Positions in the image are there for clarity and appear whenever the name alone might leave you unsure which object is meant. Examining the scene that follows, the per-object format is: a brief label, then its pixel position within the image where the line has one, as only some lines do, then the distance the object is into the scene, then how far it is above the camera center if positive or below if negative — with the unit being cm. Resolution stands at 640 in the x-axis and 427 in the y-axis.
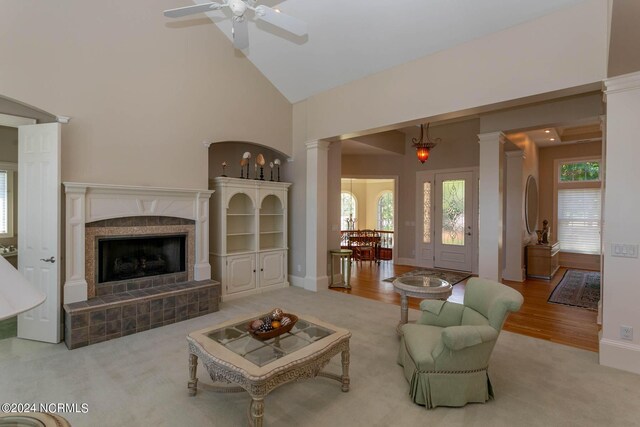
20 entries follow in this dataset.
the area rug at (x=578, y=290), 517 -144
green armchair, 235 -113
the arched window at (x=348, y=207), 1419 +15
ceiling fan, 282 +180
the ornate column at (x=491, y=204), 552 +11
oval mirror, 733 +15
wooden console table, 680 -106
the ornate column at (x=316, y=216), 586 -10
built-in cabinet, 526 -45
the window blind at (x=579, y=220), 803 -23
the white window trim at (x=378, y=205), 1405 +23
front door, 777 -26
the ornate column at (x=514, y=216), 669 -11
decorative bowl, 245 -93
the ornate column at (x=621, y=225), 295 -13
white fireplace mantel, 370 +0
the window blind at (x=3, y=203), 533 +11
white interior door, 354 -13
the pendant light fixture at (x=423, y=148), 655 +127
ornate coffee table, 204 -102
